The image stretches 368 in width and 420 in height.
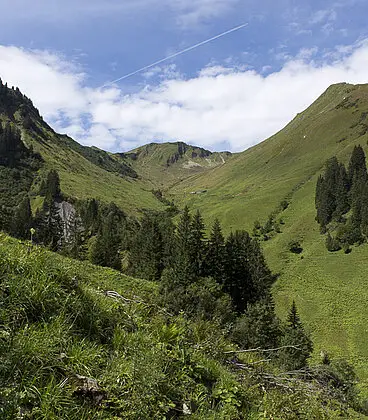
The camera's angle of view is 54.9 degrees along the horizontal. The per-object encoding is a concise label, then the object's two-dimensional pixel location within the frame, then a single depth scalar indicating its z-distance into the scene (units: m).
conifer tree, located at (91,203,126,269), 61.44
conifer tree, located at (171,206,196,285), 42.09
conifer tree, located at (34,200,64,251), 66.31
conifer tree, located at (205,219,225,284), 48.34
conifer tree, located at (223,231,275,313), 49.56
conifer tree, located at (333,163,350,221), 113.06
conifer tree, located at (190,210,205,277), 47.25
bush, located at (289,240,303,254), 99.89
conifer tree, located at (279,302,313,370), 36.19
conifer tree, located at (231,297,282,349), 31.03
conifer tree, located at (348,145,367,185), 126.94
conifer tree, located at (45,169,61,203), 134.25
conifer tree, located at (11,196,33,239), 69.53
